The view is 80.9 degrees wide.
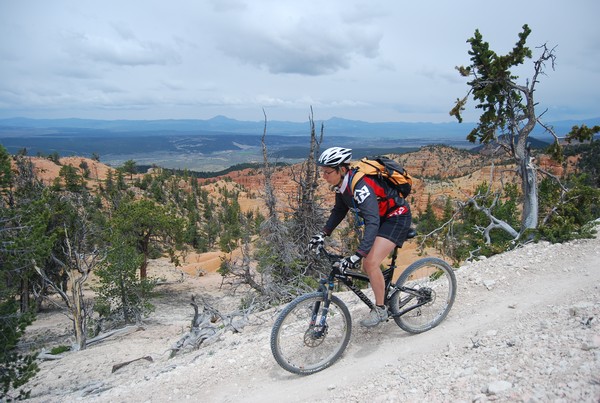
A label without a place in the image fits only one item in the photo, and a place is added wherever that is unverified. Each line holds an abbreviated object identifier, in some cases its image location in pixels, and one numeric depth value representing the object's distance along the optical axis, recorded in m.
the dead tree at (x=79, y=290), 13.38
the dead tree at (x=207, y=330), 7.31
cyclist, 4.08
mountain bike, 4.38
